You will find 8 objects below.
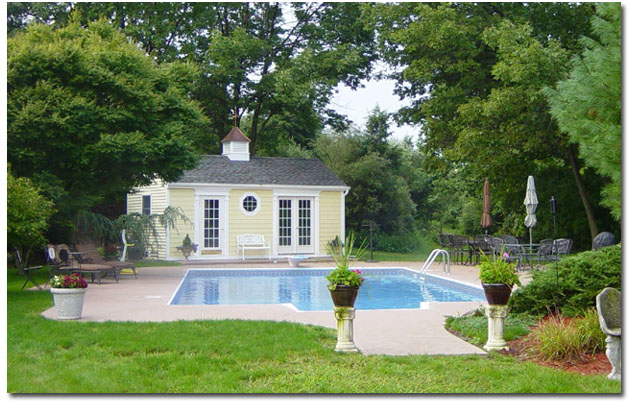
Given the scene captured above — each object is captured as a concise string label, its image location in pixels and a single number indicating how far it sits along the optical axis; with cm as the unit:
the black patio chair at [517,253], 1211
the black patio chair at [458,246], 1425
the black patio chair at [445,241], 1450
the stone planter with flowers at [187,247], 1391
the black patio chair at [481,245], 1378
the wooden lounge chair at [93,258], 1098
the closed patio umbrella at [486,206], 1358
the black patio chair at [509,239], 1332
